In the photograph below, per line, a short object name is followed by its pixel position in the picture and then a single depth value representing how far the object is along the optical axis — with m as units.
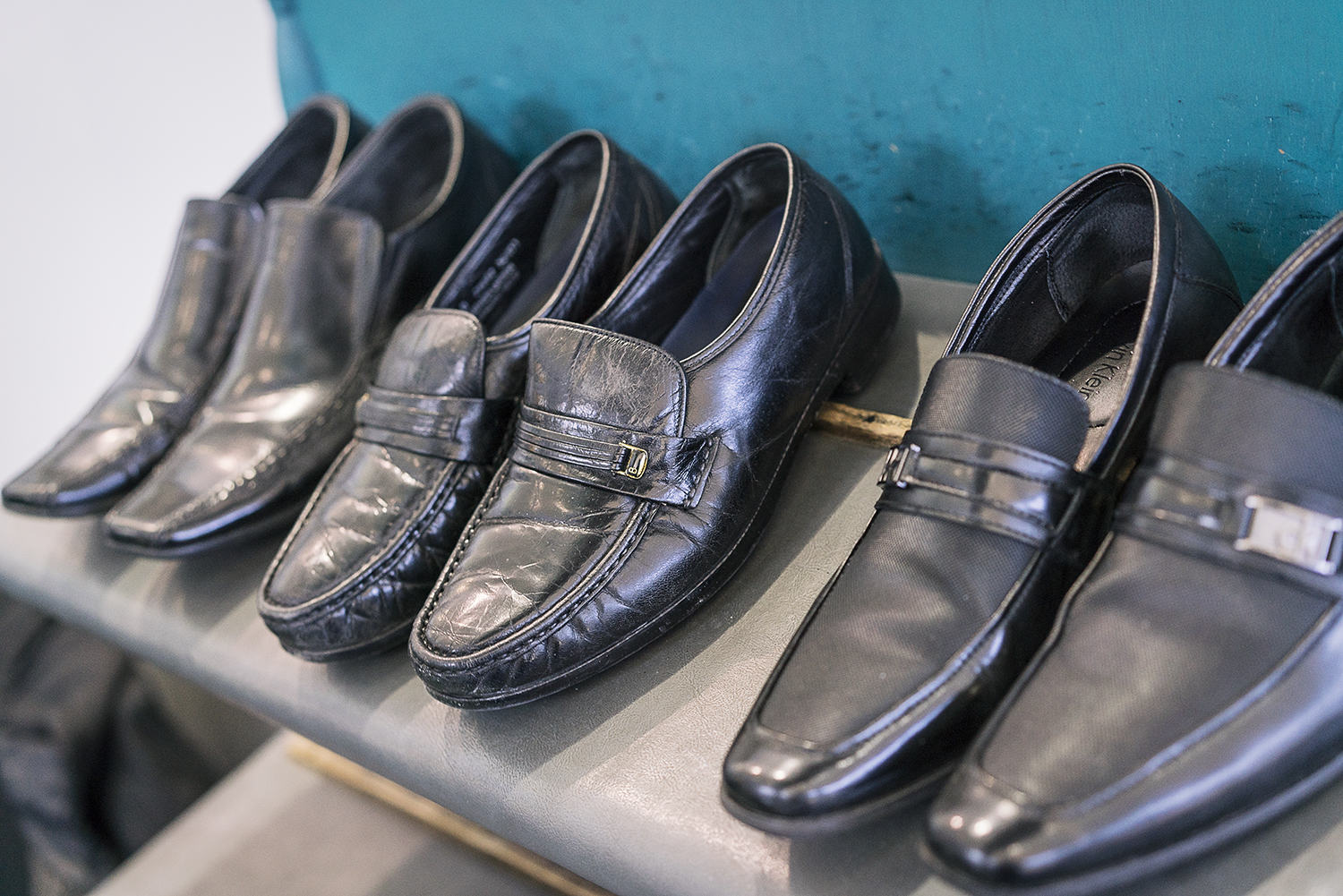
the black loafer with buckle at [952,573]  0.46
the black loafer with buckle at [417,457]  0.70
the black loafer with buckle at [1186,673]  0.40
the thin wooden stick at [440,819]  1.08
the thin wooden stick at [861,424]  0.77
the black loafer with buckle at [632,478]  0.61
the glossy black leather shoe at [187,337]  0.94
